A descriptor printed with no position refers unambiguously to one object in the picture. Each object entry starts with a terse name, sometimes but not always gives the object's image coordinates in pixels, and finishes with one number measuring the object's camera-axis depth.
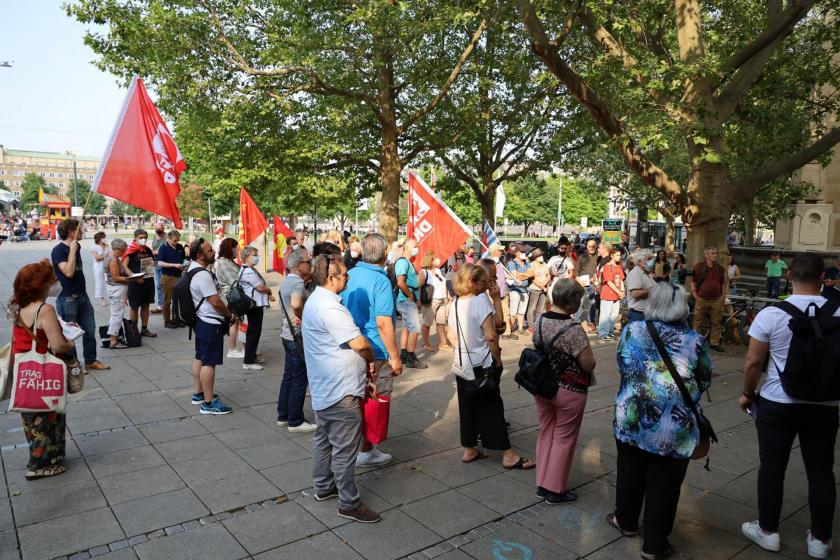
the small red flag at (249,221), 11.45
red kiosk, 54.79
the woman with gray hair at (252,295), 8.02
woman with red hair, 4.60
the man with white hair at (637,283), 7.82
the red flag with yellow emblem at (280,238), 12.68
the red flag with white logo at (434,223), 7.32
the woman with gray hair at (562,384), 4.13
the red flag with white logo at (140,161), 6.21
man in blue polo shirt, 4.86
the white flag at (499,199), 24.01
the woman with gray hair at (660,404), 3.54
